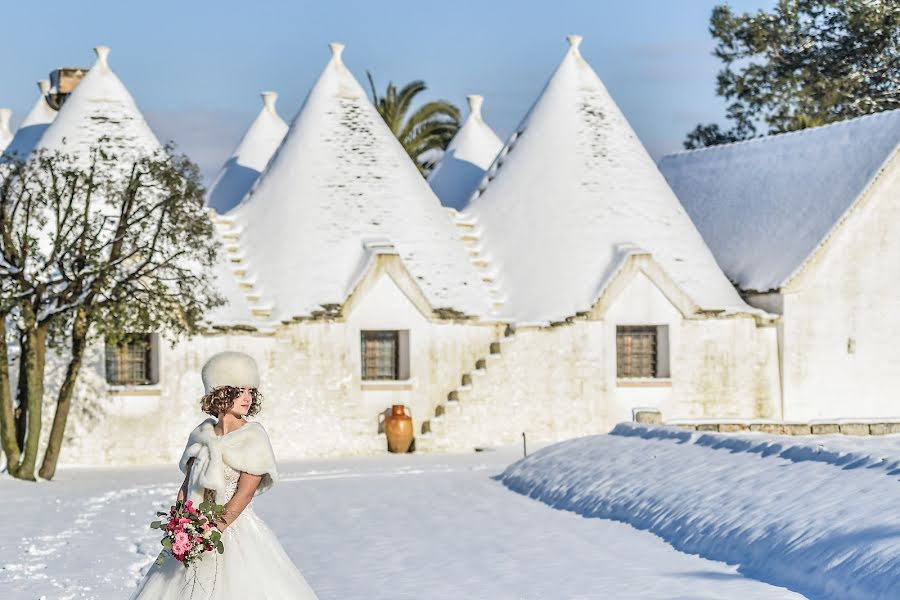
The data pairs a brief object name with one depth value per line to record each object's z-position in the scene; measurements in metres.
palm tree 46.81
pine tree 47.31
